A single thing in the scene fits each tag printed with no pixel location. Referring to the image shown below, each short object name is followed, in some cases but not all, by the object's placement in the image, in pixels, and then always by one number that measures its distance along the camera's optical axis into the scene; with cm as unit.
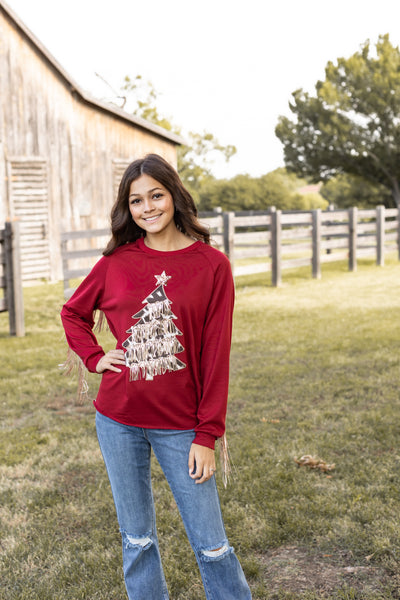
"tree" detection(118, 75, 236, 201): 4944
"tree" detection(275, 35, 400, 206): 4128
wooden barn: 1514
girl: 219
